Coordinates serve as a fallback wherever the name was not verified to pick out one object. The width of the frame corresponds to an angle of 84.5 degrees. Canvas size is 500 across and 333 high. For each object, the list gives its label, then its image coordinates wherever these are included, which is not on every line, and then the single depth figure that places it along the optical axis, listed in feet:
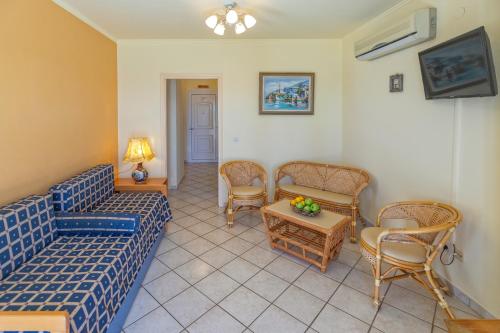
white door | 27.58
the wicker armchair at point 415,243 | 6.59
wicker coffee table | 8.46
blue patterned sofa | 4.95
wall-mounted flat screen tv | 5.88
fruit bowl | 9.00
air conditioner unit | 7.91
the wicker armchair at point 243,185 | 12.25
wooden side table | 12.08
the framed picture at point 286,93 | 13.98
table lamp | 12.63
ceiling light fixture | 8.72
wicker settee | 11.03
